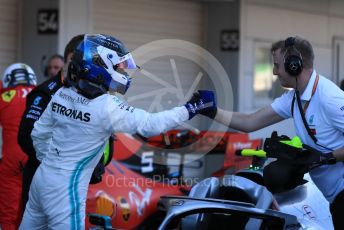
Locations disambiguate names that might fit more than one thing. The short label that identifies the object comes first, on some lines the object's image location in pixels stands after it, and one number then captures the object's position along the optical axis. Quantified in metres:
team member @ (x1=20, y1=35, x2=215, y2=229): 7.21
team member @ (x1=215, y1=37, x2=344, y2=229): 7.89
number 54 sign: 18.30
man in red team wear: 11.90
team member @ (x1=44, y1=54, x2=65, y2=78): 15.02
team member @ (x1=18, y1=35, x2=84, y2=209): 9.23
